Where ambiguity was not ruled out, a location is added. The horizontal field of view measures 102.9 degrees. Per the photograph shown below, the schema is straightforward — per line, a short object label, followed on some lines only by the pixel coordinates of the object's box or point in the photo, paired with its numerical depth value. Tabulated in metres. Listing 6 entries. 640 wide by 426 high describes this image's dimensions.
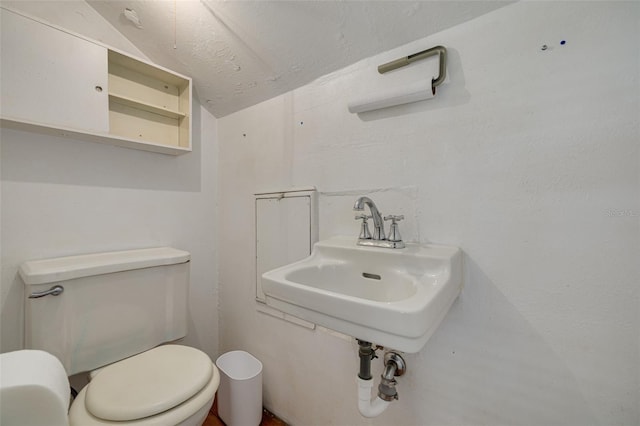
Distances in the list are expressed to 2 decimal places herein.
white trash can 1.16
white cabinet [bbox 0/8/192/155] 0.87
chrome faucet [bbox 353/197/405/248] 0.83
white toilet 0.77
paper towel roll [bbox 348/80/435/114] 0.82
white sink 0.53
